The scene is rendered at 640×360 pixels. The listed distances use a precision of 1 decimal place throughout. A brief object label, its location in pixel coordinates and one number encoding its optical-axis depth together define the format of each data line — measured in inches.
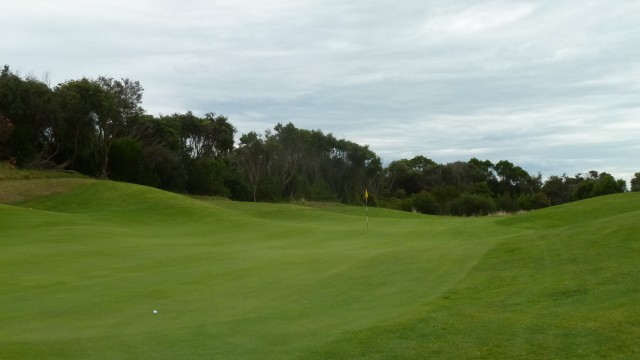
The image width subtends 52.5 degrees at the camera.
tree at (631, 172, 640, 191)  2479.7
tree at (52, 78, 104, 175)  2285.9
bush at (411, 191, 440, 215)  3082.9
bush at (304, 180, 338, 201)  3494.8
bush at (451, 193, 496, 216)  2768.2
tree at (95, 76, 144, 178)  2364.7
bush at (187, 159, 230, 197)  2888.8
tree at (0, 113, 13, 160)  2041.1
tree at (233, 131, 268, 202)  3689.0
